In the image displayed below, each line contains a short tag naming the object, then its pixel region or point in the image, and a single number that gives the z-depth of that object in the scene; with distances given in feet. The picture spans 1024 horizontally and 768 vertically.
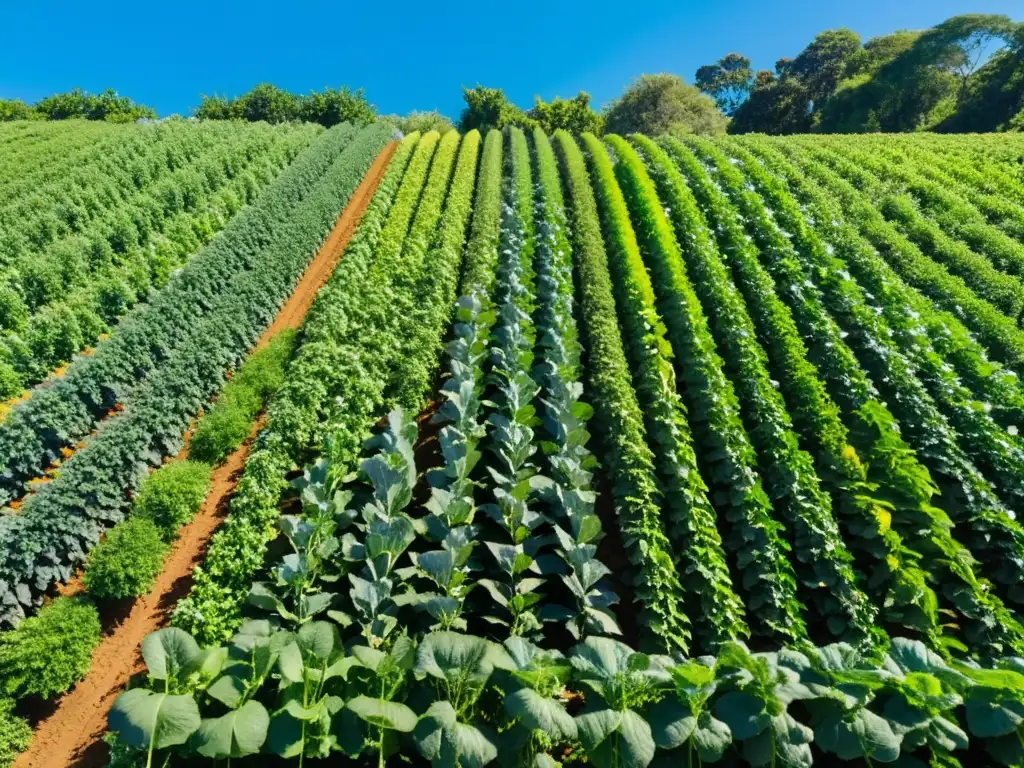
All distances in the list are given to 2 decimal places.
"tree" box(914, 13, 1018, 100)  132.87
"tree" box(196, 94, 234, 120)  151.74
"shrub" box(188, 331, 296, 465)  37.14
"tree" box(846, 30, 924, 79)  163.84
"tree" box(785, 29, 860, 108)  188.44
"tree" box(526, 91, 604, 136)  152.92
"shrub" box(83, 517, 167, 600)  27.96
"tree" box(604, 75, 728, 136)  157.28
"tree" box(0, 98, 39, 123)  175.52
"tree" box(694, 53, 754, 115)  253.65
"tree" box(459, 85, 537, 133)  147.74
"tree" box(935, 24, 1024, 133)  119.96
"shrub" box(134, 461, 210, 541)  31.48
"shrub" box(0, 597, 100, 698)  23.95
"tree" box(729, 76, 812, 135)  189.26
